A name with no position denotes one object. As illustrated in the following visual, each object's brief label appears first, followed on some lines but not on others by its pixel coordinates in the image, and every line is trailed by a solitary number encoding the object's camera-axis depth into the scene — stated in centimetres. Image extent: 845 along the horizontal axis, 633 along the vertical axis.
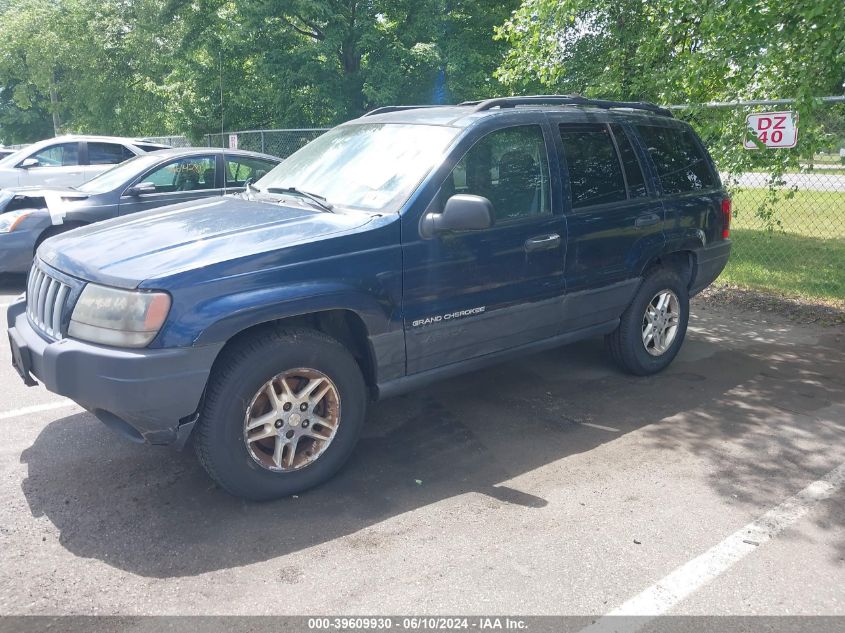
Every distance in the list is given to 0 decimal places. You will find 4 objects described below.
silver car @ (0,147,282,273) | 830
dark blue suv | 334
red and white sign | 701
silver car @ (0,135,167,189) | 1213
